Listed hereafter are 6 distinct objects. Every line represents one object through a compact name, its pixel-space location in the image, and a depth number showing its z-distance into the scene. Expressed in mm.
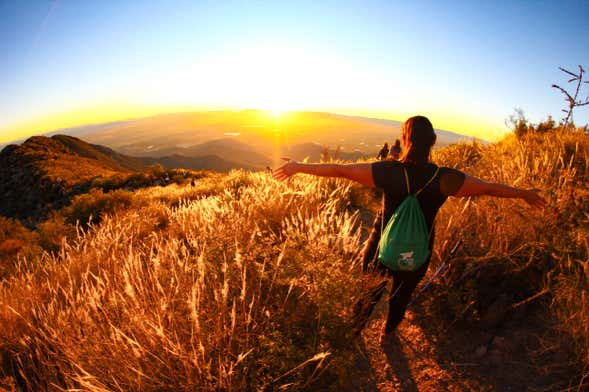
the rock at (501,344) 2692
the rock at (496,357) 2617
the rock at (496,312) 2881
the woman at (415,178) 2328
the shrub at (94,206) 8758
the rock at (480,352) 2717
